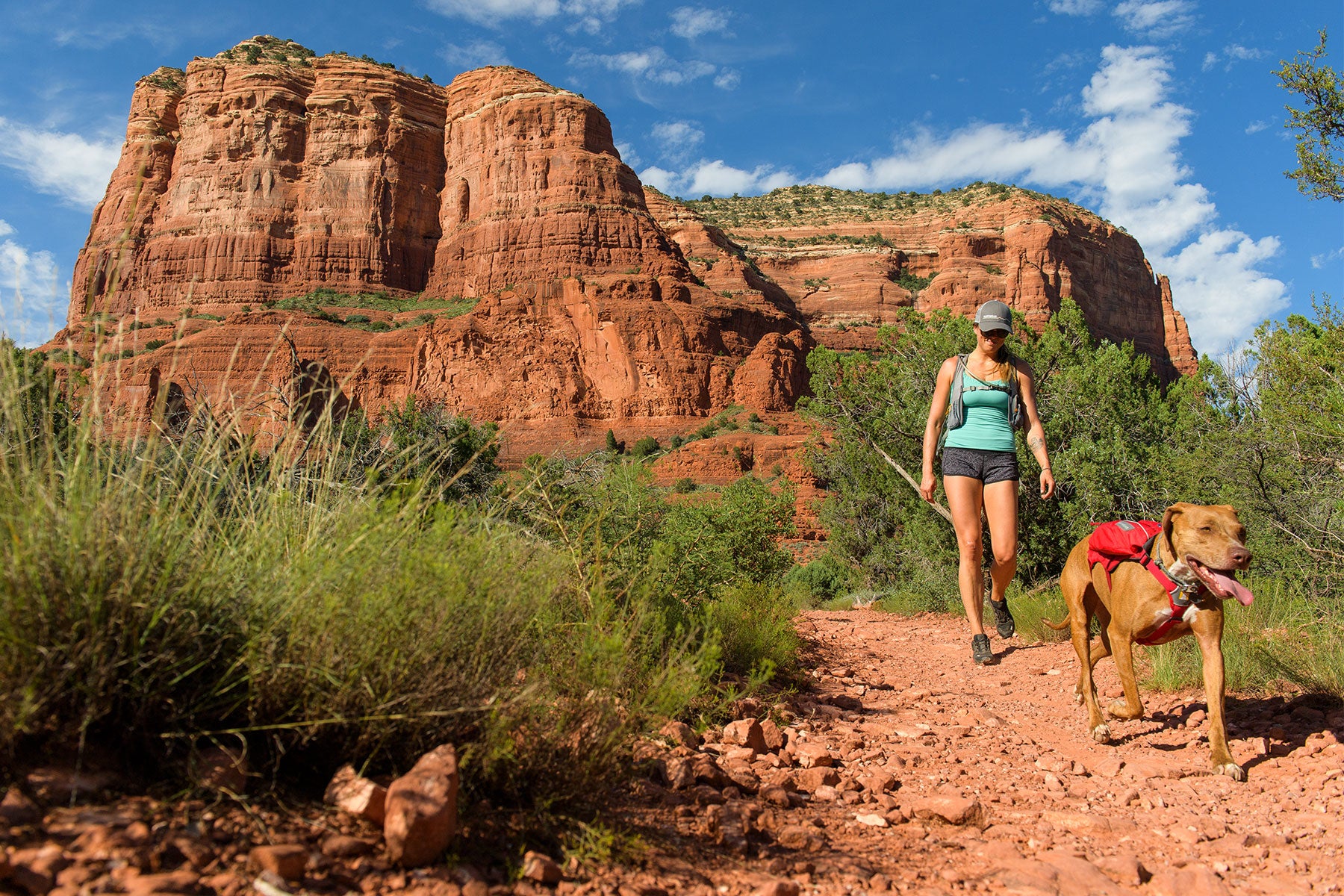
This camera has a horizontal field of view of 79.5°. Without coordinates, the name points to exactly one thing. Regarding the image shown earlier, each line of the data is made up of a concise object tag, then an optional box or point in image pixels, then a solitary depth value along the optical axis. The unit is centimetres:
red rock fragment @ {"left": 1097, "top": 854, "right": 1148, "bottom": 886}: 242
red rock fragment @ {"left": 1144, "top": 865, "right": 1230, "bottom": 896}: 237
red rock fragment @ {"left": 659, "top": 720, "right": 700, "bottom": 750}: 321
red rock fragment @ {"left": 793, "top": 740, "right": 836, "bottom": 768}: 334
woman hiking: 507
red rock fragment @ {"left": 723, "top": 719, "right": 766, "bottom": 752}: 344
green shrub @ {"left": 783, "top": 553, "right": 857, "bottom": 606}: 1253
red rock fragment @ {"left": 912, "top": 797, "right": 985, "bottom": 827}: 285
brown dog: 336
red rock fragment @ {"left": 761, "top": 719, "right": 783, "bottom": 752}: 354
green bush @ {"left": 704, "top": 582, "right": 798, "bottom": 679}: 463
